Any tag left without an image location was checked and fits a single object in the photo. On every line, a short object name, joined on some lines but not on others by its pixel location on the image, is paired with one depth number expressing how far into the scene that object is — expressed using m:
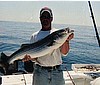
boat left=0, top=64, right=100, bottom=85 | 2.39
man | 1.75
